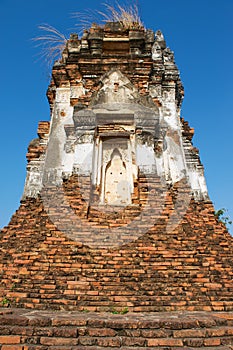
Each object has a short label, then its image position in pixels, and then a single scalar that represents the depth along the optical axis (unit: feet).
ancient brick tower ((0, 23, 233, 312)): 12.43
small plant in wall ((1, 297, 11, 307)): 11.53
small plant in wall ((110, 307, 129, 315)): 11.21
